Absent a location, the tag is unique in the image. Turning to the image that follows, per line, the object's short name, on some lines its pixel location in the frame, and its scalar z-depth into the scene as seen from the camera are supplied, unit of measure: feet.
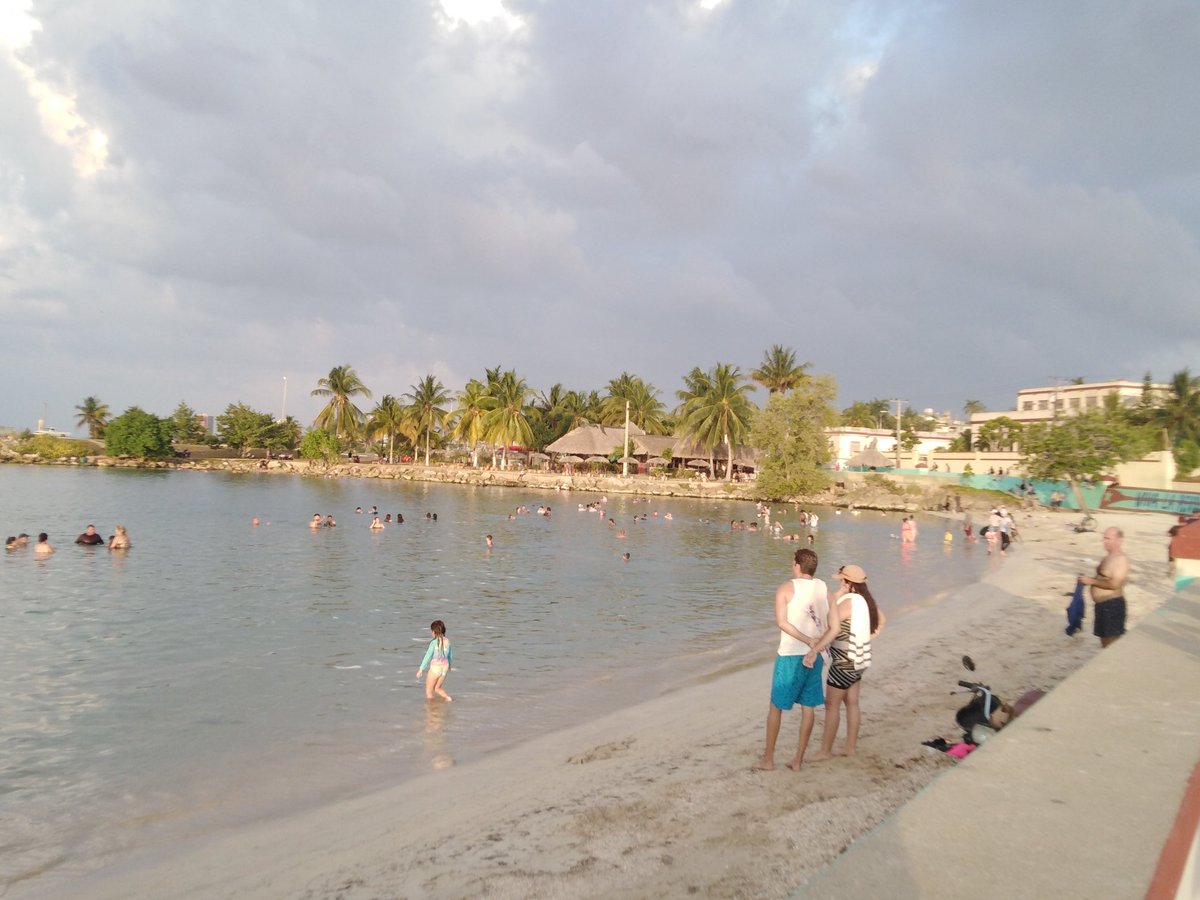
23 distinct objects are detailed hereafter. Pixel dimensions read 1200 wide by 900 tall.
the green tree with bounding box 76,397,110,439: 388.57
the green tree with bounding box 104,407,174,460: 310.86
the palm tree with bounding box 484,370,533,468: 263.29
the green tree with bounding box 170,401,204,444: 344.08
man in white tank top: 20.11
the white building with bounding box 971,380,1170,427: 269.44
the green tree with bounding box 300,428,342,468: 311.27
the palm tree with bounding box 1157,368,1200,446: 201.26
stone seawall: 208.85
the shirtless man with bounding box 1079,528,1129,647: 28.17
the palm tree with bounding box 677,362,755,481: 232.12
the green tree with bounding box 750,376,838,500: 205.46
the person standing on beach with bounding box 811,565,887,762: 20.54
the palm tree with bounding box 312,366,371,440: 305.53
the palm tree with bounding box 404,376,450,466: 299.17
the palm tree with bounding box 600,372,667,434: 288.92
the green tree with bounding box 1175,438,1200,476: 180.74
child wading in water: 34.12
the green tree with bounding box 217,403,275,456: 348.38
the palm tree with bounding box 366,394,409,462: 320.29
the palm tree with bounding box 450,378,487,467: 268.41
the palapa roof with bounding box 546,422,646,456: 268.82
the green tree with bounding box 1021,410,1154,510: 138.82
